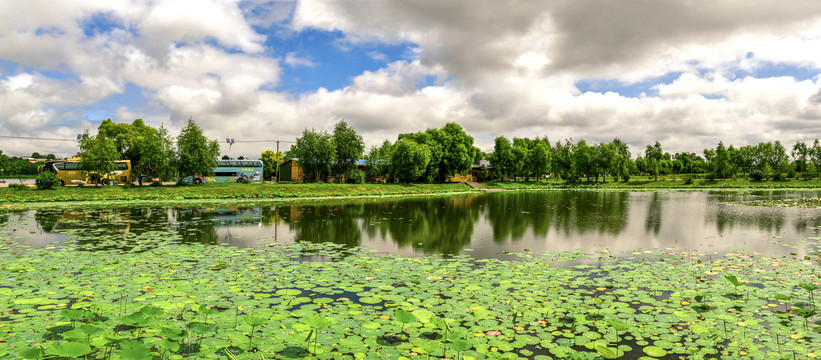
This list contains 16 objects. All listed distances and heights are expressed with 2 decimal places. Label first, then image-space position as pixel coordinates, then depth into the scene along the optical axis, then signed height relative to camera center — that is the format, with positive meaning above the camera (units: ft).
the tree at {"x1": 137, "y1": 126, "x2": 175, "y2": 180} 148.73 +8.28
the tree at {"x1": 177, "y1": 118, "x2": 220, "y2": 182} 156.35 +10.15
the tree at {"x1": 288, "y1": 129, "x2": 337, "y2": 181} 188.03 +12.60
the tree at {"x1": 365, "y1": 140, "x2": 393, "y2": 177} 225.76 +8.40
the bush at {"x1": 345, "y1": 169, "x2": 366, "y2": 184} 200.85 +1.12
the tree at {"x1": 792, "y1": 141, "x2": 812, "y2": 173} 305.94 +22.18
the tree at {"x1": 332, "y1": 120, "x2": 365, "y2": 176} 195.93 +15.71
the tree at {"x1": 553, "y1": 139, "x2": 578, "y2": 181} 293.02 +13.86
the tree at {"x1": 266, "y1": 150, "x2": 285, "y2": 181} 328.08 +14.16
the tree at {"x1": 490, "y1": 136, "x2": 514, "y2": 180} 266.36 +16.72
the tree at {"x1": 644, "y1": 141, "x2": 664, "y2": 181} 353.59 +25.43
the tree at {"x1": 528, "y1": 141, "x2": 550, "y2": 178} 272.70 +14.29
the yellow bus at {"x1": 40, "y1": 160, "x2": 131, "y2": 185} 155.43 +1.55
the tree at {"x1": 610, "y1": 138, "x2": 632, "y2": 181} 282.99 +10.05
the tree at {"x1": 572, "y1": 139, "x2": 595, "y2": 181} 272.92 +14.18
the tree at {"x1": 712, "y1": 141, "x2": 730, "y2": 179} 267.18 +14.69
